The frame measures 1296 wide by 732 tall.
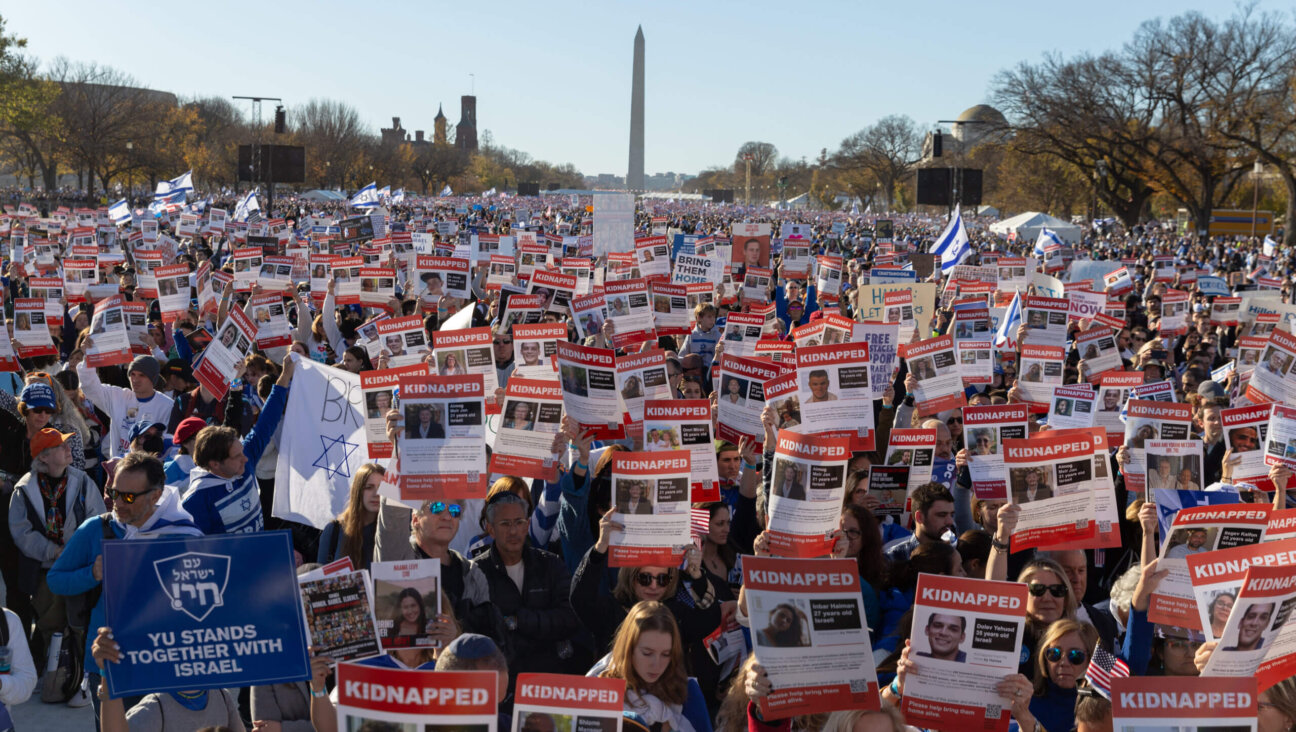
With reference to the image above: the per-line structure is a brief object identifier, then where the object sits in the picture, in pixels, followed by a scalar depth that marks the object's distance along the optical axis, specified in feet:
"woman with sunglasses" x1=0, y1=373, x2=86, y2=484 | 24.62
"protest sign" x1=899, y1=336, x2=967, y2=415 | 30.63
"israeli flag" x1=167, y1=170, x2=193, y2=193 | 110.42
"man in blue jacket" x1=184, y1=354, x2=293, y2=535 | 20.29
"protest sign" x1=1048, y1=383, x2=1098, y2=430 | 28.66
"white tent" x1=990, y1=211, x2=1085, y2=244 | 163.43
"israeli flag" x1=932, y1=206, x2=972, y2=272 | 65.26
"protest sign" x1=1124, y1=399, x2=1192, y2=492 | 22.79
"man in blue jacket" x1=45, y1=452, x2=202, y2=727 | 16.61
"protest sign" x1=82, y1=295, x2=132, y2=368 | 34.45
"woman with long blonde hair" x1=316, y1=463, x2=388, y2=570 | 19.34
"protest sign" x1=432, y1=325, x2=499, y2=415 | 26.55
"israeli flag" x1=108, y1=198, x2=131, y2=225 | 95.95
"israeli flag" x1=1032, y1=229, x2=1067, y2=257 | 86.05
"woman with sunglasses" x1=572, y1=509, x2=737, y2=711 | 17.71
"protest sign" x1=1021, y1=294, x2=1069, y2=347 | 39.37
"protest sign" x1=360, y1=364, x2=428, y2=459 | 22.76
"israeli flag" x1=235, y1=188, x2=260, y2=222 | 107.86
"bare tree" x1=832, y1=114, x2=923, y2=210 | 366.22
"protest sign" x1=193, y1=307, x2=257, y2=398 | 29.94
